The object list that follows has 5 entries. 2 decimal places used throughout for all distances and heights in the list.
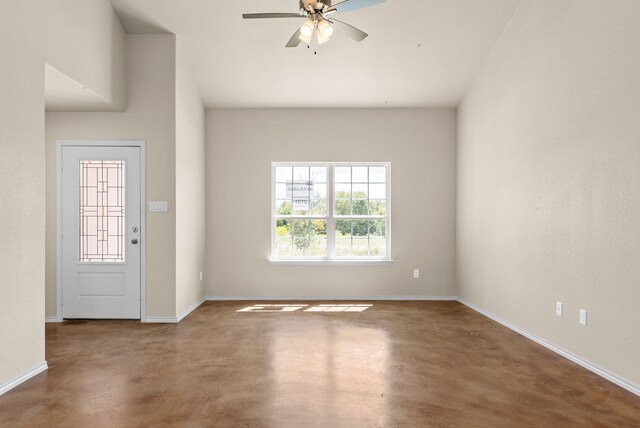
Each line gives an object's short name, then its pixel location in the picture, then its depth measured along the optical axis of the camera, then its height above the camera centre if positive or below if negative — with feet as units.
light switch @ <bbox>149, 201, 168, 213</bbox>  16.70 +0.27
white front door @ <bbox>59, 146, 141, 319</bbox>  16.67 -0.76
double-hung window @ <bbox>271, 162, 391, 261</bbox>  21.98 +0.14
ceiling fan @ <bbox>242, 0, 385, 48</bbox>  11.16 +5.25
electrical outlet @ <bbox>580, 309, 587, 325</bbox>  11.72 -2.82
